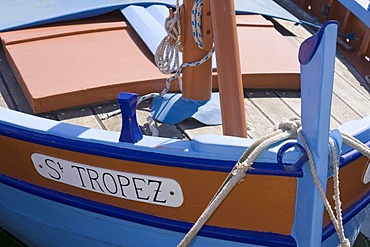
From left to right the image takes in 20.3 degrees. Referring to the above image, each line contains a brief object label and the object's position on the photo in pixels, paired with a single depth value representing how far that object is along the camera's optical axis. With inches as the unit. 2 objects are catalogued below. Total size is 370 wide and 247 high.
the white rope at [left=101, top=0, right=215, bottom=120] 162.6
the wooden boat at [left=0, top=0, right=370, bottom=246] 127.3
